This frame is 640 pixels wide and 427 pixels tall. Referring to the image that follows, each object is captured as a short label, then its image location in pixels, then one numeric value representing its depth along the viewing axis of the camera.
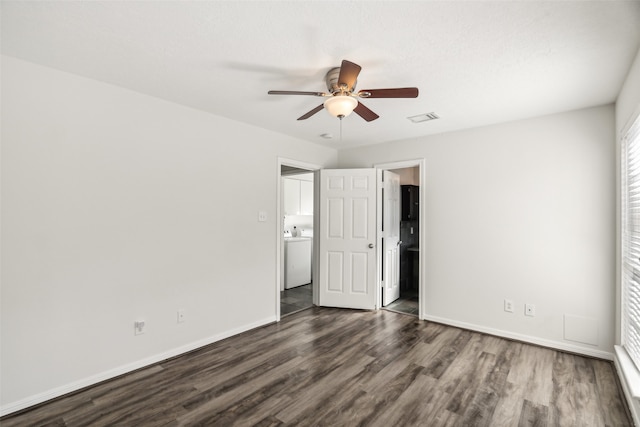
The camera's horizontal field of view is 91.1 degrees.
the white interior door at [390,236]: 4.49
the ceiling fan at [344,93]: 2.03
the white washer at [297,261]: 5.49
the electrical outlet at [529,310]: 3.27
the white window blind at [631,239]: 2.17
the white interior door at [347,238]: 4.35
